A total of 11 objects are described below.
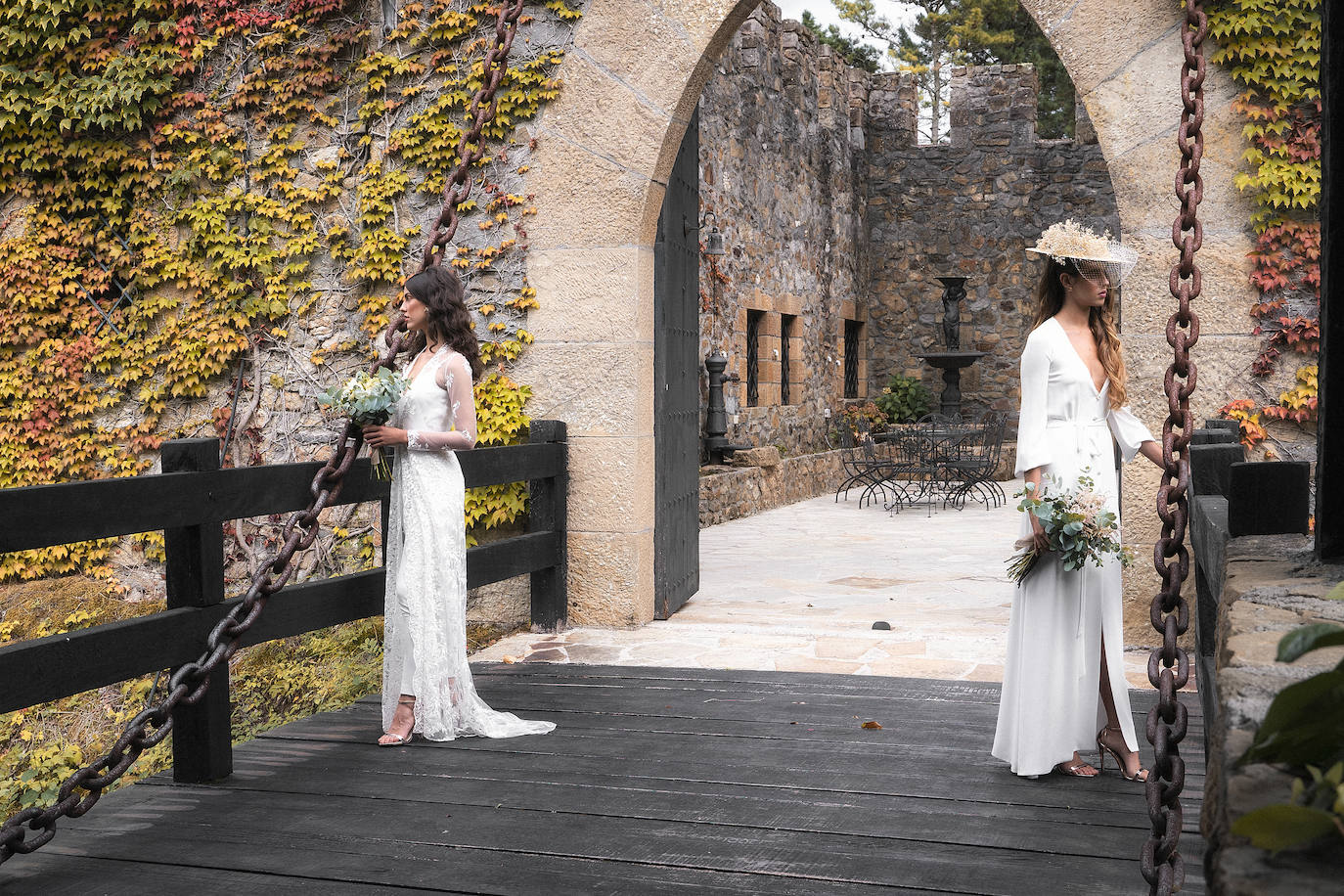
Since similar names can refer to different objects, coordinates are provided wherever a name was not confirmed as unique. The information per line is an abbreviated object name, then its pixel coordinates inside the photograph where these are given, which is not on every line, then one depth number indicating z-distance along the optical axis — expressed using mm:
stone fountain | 16172
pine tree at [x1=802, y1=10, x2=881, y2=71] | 30734
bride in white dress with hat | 3596
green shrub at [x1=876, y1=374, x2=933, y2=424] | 17234
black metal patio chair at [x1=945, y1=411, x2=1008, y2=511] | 12523
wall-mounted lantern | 11500
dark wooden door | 6551
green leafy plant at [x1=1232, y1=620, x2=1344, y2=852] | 933
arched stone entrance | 6113
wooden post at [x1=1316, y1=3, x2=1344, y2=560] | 2195
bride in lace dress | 4105
